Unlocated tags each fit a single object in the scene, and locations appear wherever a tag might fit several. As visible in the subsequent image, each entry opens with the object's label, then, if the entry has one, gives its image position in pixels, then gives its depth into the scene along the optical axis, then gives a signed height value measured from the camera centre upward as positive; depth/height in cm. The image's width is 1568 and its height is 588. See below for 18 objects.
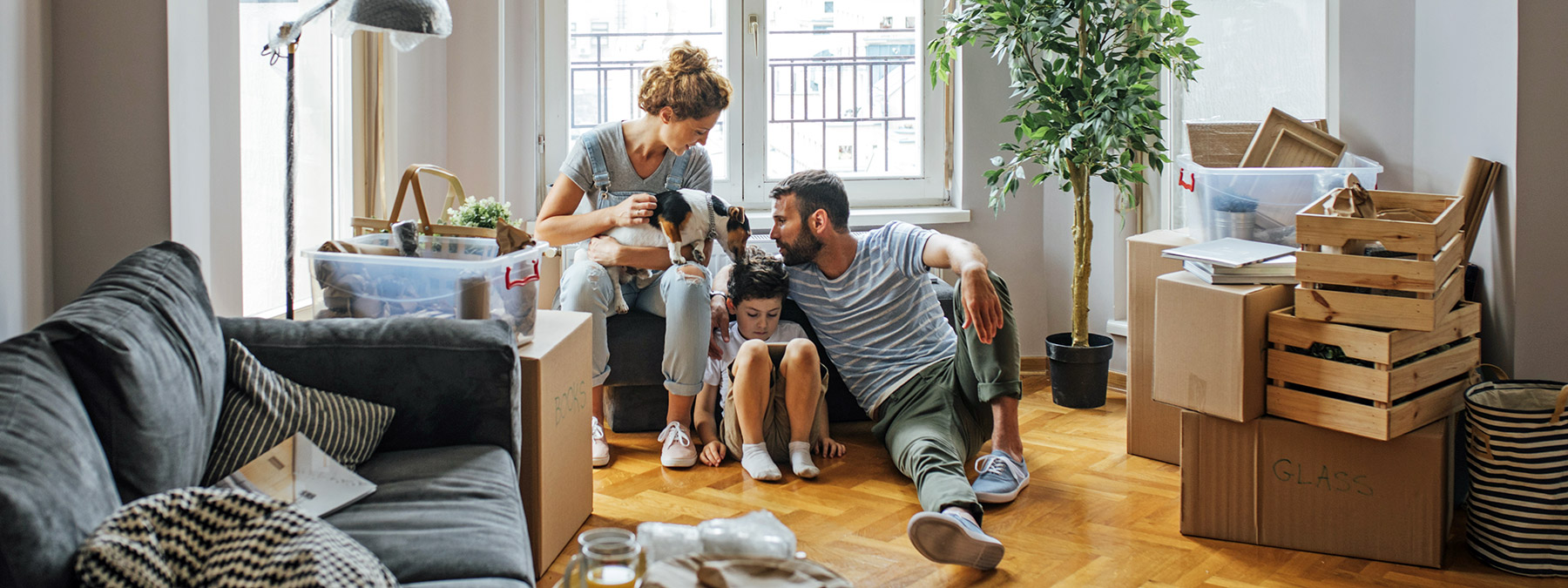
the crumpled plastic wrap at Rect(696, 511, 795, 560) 118 -33
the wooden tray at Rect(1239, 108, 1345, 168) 265 +23
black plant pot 341 -42
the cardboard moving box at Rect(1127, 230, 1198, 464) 284 -31
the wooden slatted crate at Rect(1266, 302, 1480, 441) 205 -26
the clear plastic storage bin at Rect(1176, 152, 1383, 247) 256 +11
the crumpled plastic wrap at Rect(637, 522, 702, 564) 121 -34
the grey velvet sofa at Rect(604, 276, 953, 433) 310 -40
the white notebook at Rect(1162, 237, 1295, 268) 229 -3
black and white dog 285 +4
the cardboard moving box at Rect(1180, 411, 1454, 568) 211 -50
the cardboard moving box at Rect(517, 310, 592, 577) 206 -38
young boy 275 -38
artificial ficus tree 311 +46
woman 289 +10
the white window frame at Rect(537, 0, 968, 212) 396 +42
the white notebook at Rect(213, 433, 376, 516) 155 -35
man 249 -24
